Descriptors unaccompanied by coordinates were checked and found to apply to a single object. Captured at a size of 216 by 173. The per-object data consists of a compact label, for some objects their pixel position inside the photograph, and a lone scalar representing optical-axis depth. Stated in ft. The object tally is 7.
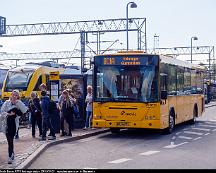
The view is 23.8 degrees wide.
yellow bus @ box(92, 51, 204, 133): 59.72
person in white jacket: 40.63
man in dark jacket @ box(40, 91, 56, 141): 55.50
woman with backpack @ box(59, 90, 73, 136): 60.64
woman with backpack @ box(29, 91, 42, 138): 60.33
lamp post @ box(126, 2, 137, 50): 119.34
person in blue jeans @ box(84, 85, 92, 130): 70.44
